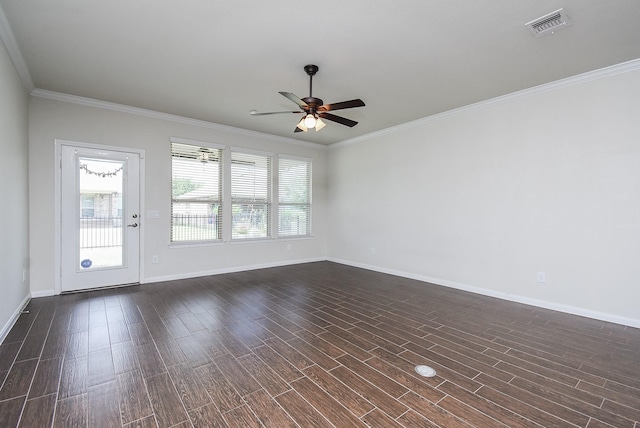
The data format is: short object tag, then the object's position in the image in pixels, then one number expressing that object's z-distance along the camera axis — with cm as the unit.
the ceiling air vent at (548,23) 243
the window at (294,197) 655
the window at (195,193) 521
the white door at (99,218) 426
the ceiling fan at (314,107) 316
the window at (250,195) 585
